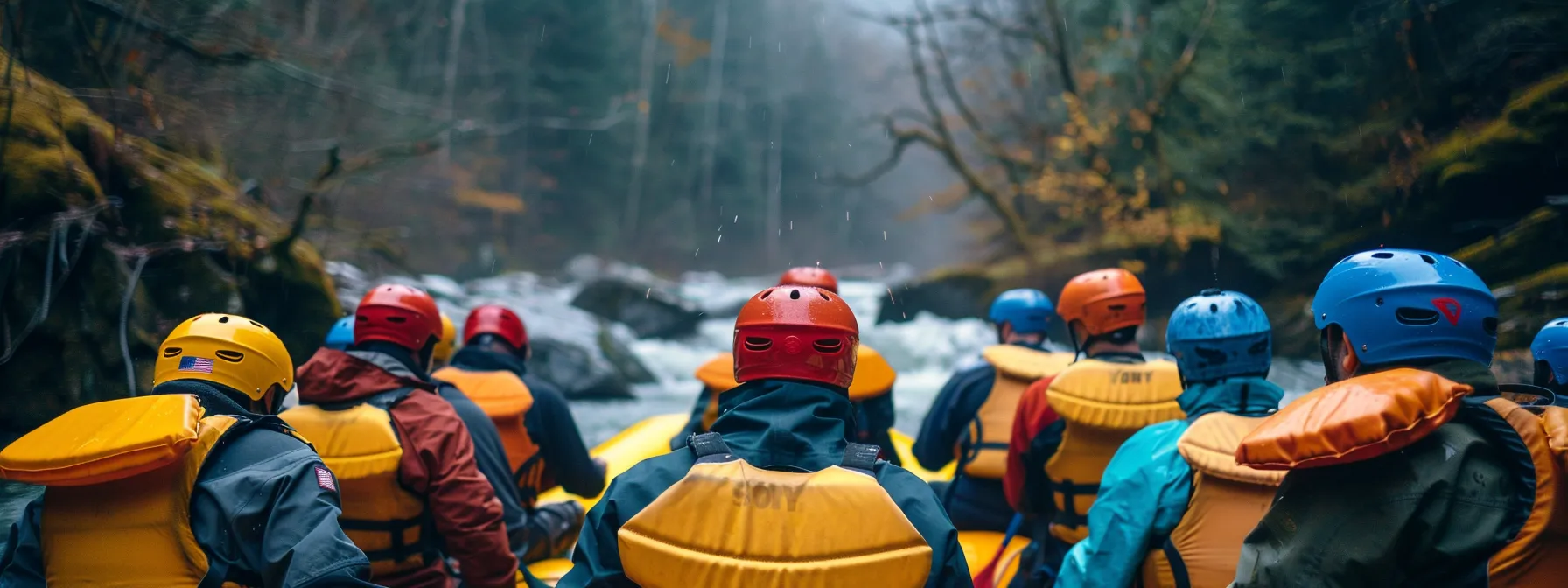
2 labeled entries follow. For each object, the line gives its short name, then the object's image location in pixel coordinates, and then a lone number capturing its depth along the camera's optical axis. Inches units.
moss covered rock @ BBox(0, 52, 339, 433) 154.4
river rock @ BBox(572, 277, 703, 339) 727.1
